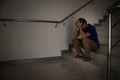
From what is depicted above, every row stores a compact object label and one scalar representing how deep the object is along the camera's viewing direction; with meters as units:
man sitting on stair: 2.27
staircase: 1.74
